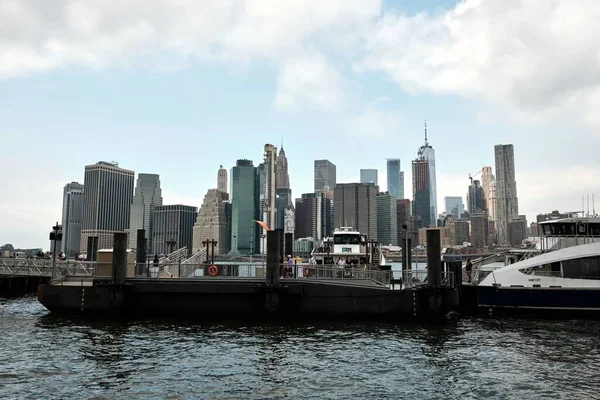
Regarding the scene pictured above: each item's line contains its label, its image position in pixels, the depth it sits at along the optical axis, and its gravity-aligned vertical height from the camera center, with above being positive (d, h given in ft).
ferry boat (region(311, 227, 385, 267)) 133.69 +3.01
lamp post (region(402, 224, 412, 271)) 122.72 +2.86
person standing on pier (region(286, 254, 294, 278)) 96.99 -2.16
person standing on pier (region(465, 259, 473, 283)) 122.21 -2.46
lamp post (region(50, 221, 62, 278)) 110.73 +6.17
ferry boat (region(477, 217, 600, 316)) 104.94 -3.86
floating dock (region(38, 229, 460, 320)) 91.76 -6.25
